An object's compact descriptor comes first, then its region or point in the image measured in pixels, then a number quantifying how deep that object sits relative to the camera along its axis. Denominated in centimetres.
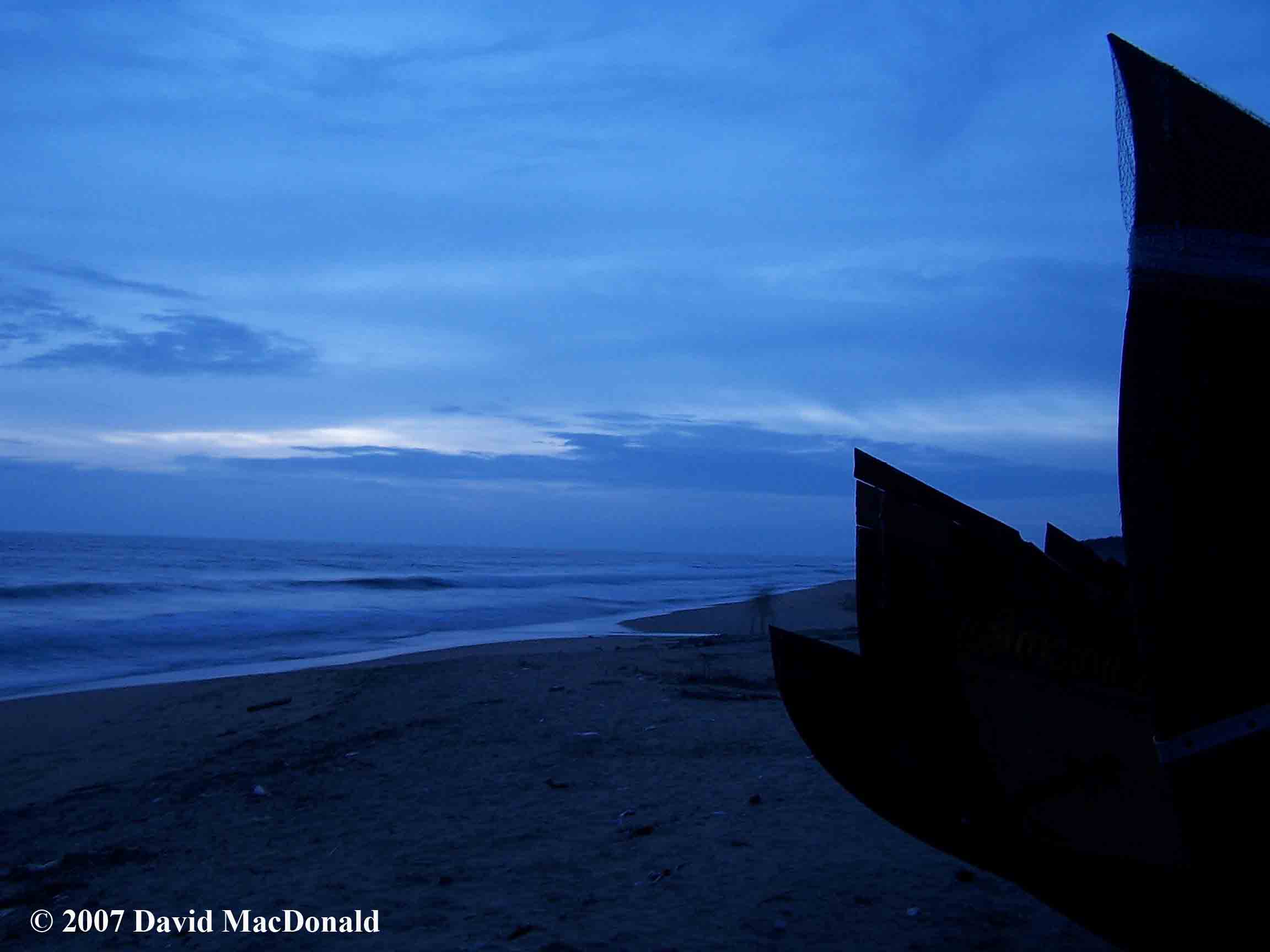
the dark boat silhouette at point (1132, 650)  199
